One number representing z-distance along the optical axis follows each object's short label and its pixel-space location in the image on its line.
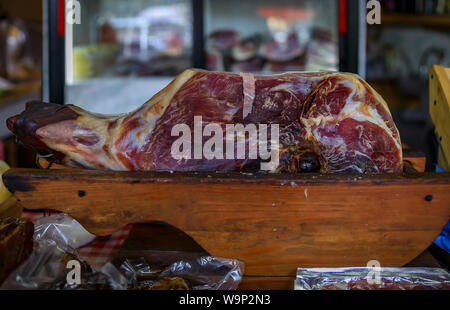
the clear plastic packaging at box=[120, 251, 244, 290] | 1.14
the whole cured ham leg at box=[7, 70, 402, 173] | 1.28
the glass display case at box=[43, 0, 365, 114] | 3.37
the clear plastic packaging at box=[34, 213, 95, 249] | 1.31
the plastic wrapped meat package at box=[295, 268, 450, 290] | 1.11
